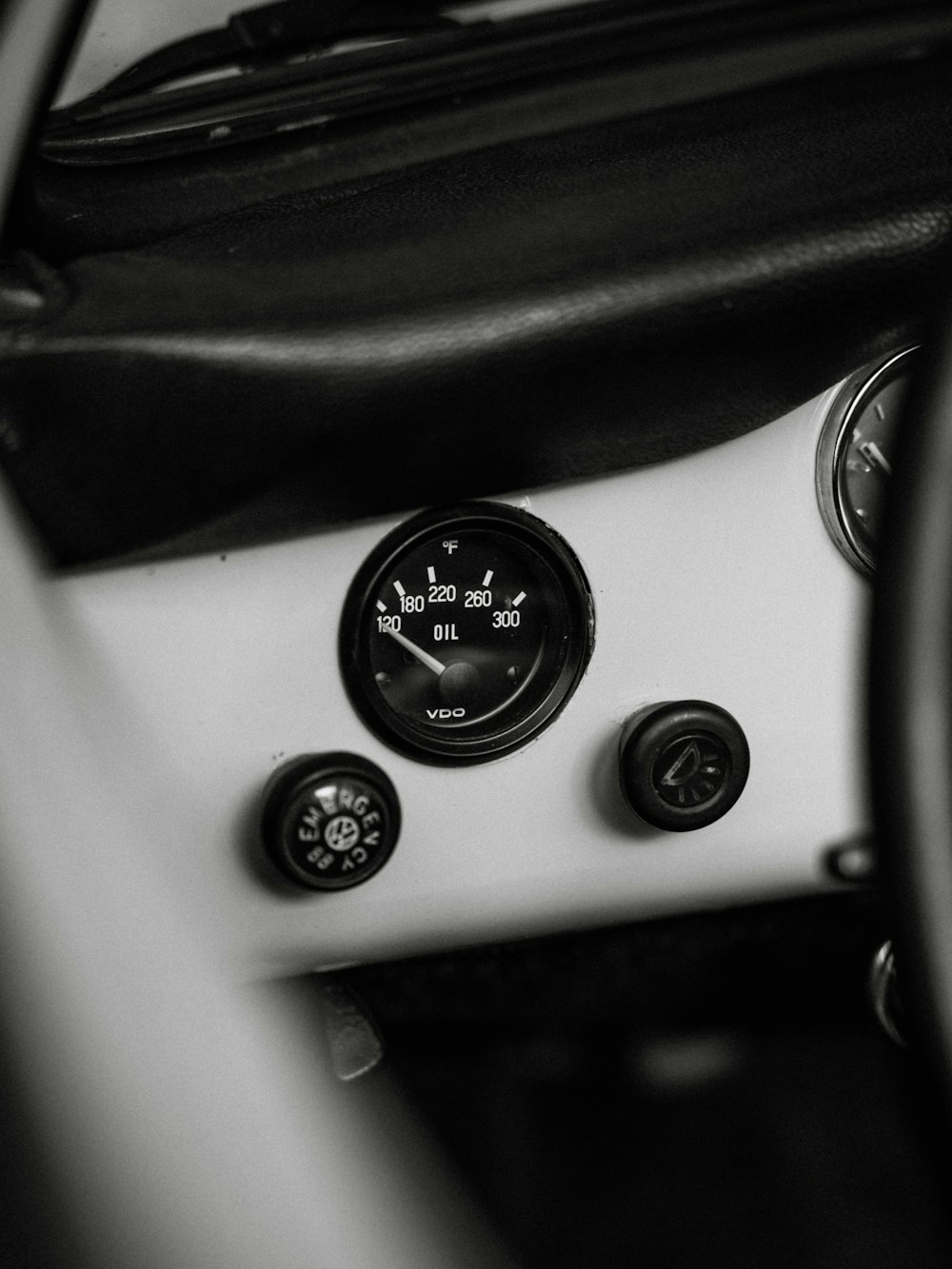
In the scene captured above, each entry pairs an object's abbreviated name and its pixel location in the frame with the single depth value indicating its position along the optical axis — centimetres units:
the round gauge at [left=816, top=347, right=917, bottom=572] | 51
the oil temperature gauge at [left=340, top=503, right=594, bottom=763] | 50
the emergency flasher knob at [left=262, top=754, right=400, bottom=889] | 48
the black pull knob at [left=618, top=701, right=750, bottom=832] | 50
